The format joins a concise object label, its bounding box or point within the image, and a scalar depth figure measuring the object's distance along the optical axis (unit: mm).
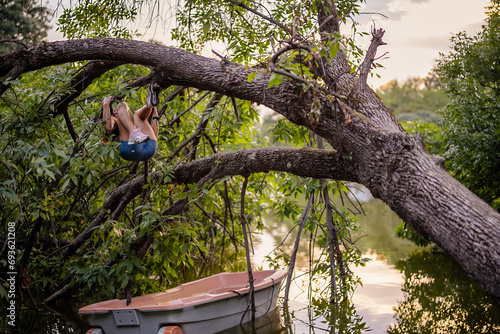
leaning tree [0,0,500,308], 2771
